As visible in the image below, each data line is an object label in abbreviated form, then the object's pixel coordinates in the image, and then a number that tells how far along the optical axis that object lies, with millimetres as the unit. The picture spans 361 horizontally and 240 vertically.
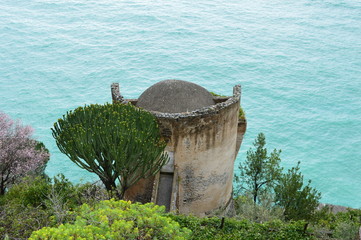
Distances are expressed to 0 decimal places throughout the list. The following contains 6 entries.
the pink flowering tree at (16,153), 28812
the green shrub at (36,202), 15242
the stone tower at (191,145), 20781
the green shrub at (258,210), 23044
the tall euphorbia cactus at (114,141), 18672
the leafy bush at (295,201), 24594
